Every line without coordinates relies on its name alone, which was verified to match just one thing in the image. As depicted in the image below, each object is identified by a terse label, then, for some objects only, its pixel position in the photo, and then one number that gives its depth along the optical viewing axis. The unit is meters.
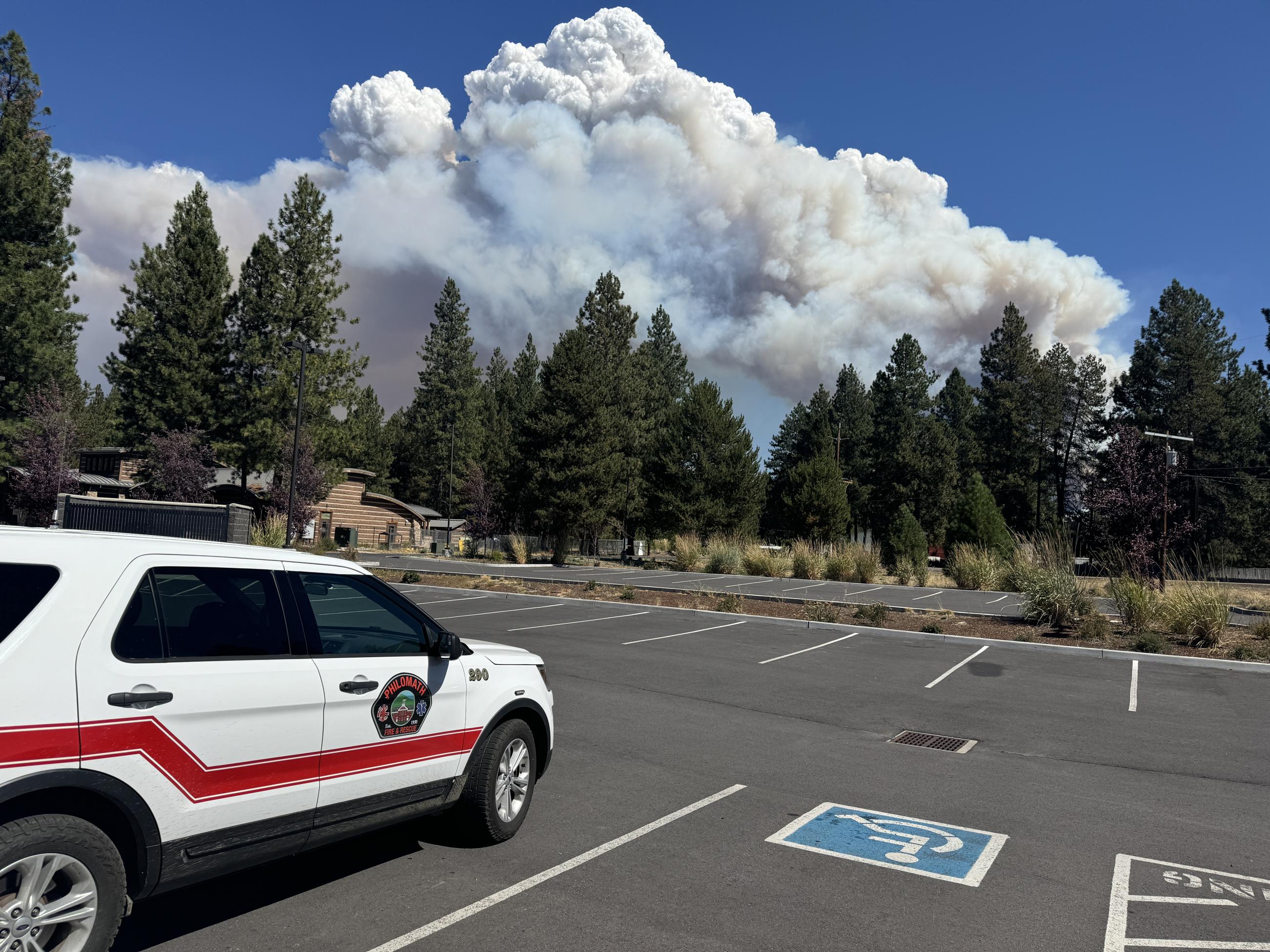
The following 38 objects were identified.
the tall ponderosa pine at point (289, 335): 45.97
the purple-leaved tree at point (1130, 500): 27.25
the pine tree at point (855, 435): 77.88
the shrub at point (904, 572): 33.32
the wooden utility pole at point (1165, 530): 25.94
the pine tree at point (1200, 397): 61.66
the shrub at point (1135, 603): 17.11
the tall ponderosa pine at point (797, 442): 74.81
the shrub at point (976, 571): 30.17
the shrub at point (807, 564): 33.88
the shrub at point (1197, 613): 15.62
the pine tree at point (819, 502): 56.75
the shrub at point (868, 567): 32.97
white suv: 3.17
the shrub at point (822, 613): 19.14
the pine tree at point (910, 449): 67.50
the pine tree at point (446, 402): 82.69
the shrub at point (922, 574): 33.38
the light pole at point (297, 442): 31.48
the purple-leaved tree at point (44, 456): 40.06
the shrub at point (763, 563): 34.84
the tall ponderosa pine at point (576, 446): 47.81
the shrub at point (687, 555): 38.41
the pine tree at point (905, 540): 42.75
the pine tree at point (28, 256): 39.69
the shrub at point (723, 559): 36.72
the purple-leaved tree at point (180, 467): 43.81
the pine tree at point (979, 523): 41.44
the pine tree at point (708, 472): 56.50
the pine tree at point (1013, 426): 71.06
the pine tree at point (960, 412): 73.12
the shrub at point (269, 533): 31.83
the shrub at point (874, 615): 19.03
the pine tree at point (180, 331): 48.00
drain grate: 8.69
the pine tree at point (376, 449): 86.66
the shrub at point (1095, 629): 16.47
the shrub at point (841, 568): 33.31
